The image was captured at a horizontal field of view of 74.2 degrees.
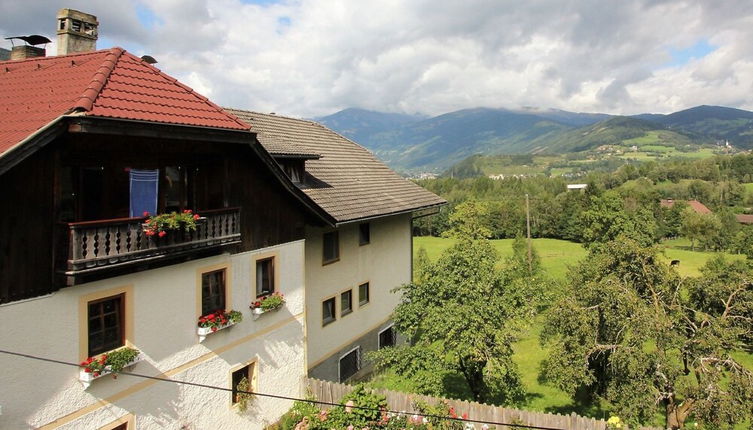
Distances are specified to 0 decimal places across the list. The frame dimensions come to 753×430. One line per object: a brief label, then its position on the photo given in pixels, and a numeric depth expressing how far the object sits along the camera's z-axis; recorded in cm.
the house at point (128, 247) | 850
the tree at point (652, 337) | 1212
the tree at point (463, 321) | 1389
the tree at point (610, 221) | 3531
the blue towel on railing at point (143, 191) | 1004
